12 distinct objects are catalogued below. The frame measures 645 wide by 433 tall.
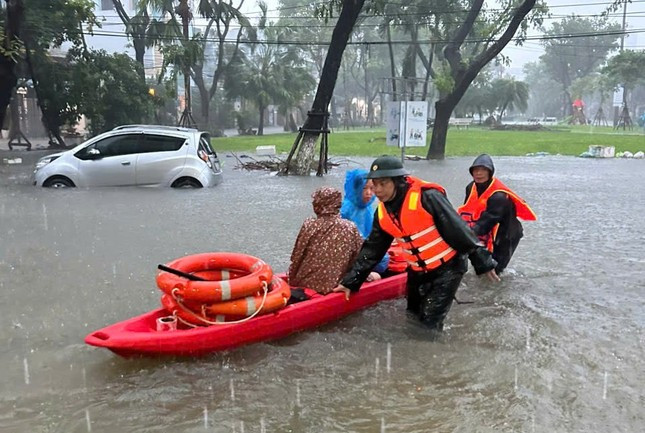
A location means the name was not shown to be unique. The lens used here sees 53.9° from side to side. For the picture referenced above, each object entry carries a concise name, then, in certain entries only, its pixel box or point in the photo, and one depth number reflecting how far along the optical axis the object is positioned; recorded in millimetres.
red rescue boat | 4477
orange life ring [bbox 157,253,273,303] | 4668
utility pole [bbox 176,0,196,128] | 27781
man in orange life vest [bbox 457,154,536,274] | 6613
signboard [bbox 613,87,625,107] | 57312
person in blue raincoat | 6332
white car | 13570
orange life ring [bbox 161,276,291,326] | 4770
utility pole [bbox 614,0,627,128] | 51191
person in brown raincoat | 5426
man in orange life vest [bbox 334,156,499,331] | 4742
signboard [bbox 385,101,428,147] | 17719
